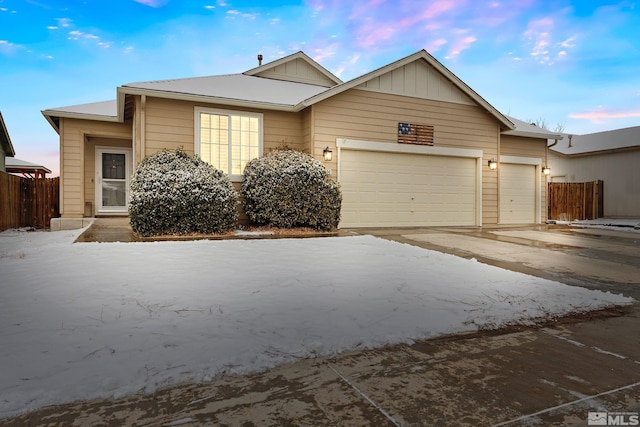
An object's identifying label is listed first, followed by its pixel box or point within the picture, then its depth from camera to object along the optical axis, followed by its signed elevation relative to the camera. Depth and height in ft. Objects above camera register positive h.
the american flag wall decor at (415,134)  36.96 +7.49
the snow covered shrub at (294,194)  29.04 +1.22
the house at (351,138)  32.94 +6.87
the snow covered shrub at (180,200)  24.93 +0.56
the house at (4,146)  48.30 +8.57
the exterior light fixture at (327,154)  33.53 +4.89
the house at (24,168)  69.30 +7.35
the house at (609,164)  55.11 +7.38
